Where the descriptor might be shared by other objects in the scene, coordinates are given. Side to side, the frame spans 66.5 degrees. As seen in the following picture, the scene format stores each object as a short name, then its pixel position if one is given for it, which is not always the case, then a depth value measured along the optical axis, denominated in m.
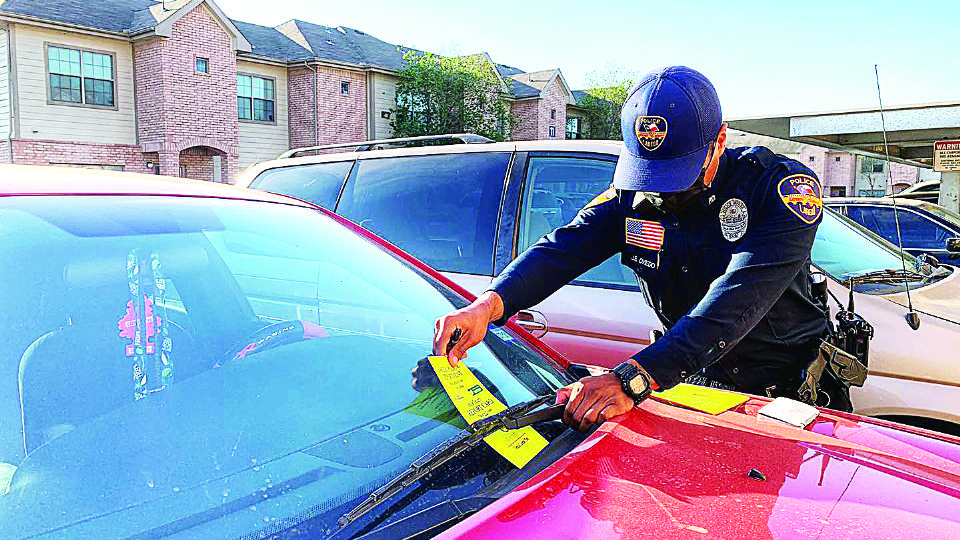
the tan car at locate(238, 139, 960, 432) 2.60
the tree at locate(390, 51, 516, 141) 25.31
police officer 1.77
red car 1.14
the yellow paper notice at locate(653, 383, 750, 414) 1.81
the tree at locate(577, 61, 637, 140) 33.16
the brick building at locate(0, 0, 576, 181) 17.42
